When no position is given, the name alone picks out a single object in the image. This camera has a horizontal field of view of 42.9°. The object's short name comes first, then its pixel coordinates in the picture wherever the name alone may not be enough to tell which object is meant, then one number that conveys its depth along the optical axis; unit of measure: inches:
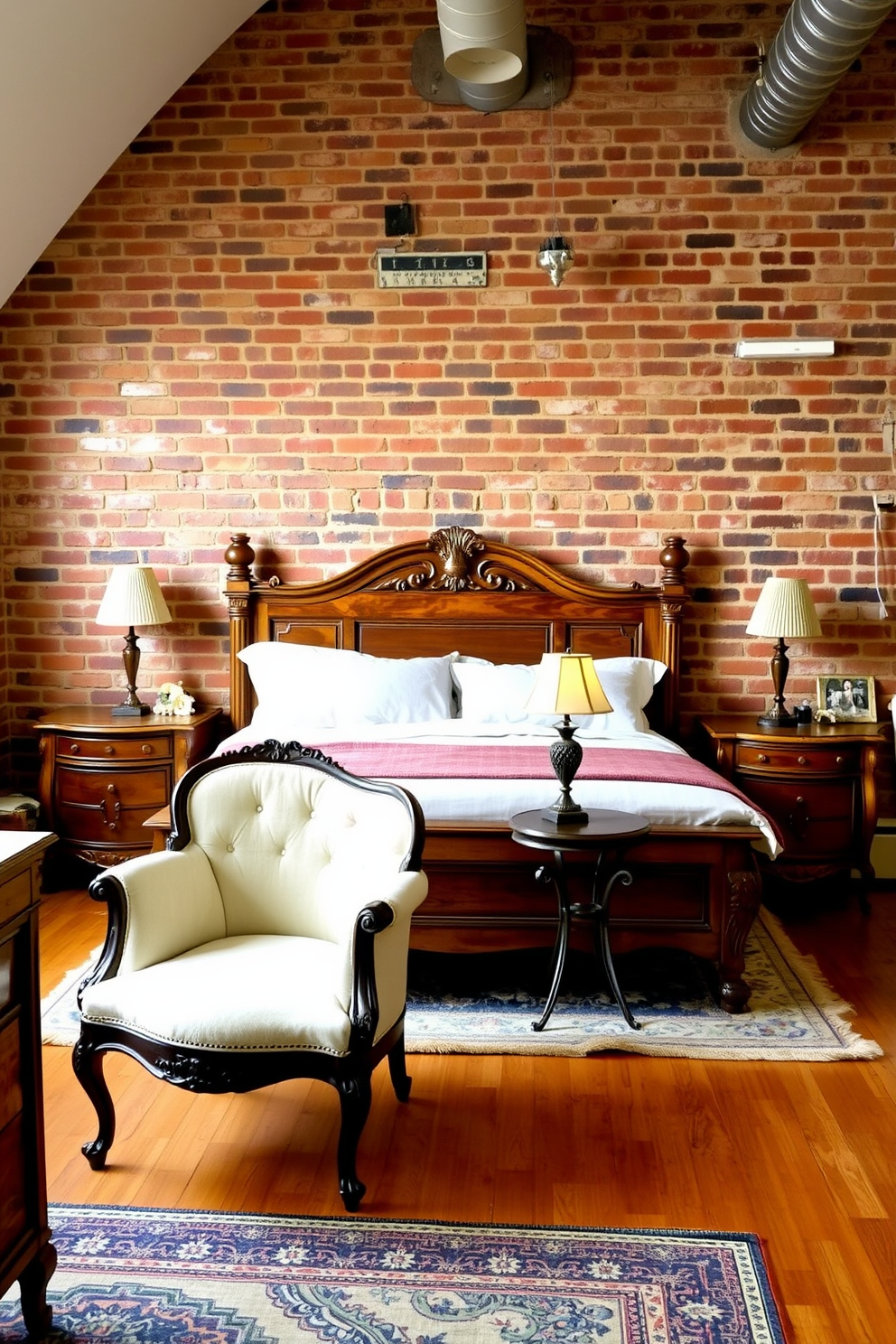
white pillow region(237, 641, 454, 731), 187.6
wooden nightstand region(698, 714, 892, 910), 186.7
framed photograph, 202.5
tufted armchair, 101.3
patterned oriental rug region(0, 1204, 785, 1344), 85.4
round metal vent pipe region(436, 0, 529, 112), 158.7
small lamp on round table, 136.6
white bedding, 144.3
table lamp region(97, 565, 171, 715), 196.9
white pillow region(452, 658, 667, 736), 186.7
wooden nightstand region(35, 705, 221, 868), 192.5
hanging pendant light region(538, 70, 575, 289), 194.4
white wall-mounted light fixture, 199.8
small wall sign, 203.0
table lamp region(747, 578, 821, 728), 191.5
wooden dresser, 81.2
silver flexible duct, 152.3
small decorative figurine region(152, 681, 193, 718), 202.8
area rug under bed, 134.3
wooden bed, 203.8
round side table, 132.8
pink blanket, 154.5
